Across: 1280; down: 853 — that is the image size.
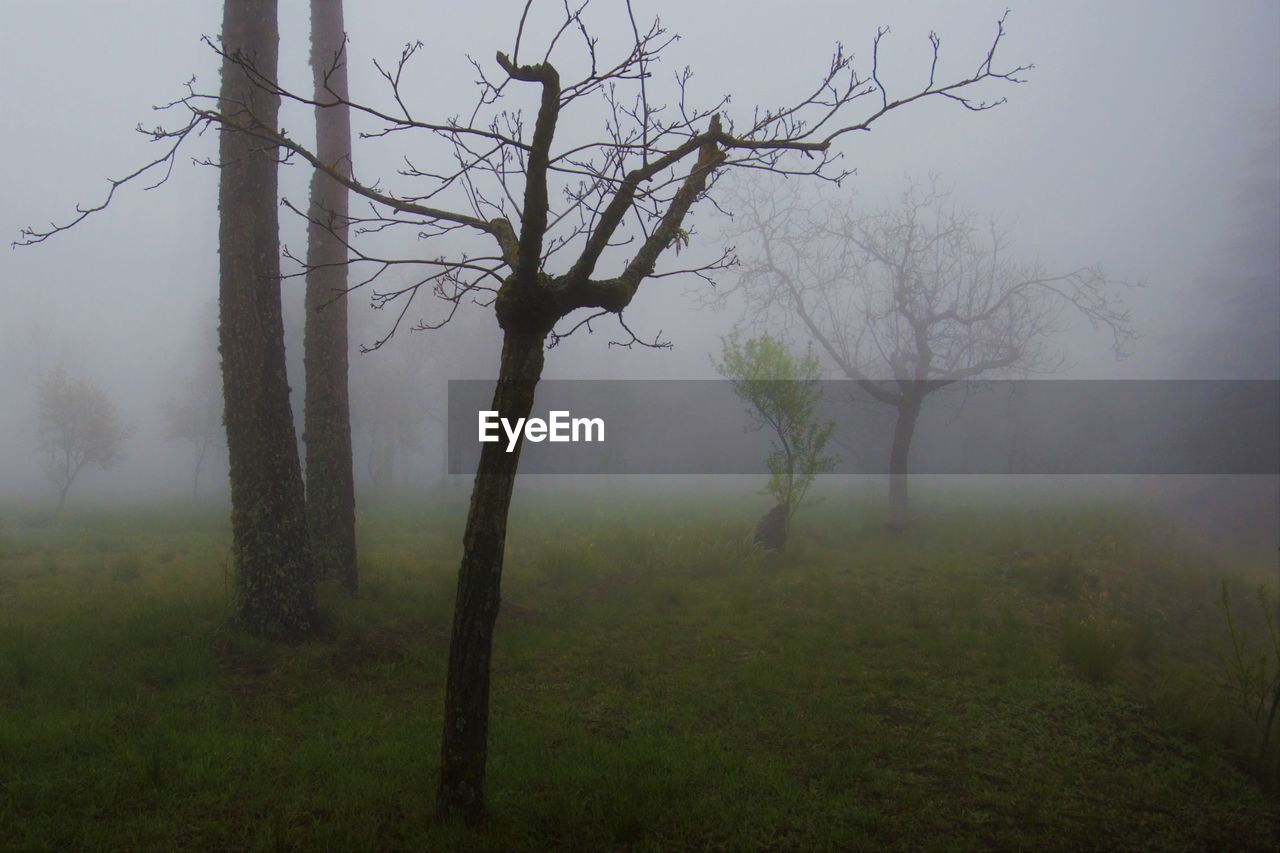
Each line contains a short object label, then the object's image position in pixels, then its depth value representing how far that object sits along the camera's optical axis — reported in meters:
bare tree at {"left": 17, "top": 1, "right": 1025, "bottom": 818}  3.72
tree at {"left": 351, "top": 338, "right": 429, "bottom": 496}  34.66
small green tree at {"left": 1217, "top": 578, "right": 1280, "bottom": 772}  5.32
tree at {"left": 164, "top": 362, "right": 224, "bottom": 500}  28.97
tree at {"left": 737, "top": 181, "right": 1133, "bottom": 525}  18.45
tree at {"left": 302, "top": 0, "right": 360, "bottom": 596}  8.63
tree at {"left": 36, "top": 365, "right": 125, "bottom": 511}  23.36
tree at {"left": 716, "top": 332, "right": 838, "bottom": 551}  14.16
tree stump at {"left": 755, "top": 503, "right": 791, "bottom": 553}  13.49
